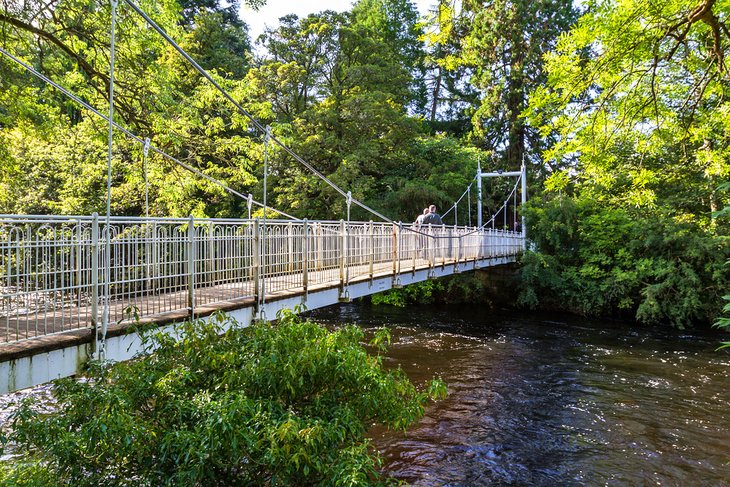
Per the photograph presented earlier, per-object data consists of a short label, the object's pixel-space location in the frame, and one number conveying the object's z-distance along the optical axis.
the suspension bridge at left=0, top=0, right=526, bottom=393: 3.18
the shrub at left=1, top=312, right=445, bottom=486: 2.85
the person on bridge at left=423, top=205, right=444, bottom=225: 12.14
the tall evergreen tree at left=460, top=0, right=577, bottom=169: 20.80
